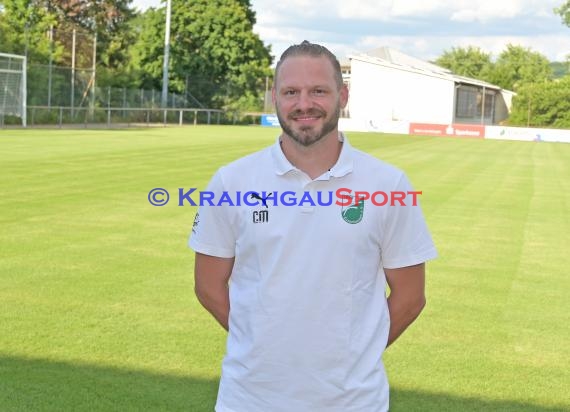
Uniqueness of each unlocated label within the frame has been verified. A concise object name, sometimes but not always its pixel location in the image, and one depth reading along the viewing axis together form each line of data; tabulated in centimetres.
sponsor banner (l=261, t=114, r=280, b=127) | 6241
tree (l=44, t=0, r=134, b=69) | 6400
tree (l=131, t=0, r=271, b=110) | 6372
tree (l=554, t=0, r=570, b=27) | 7938
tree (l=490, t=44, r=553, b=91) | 9245
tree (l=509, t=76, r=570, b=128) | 6425
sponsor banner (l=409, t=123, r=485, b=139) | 5391
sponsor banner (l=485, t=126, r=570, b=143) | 5347
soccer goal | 3884
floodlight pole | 5641
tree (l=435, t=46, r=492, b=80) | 11306
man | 281
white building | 6769
